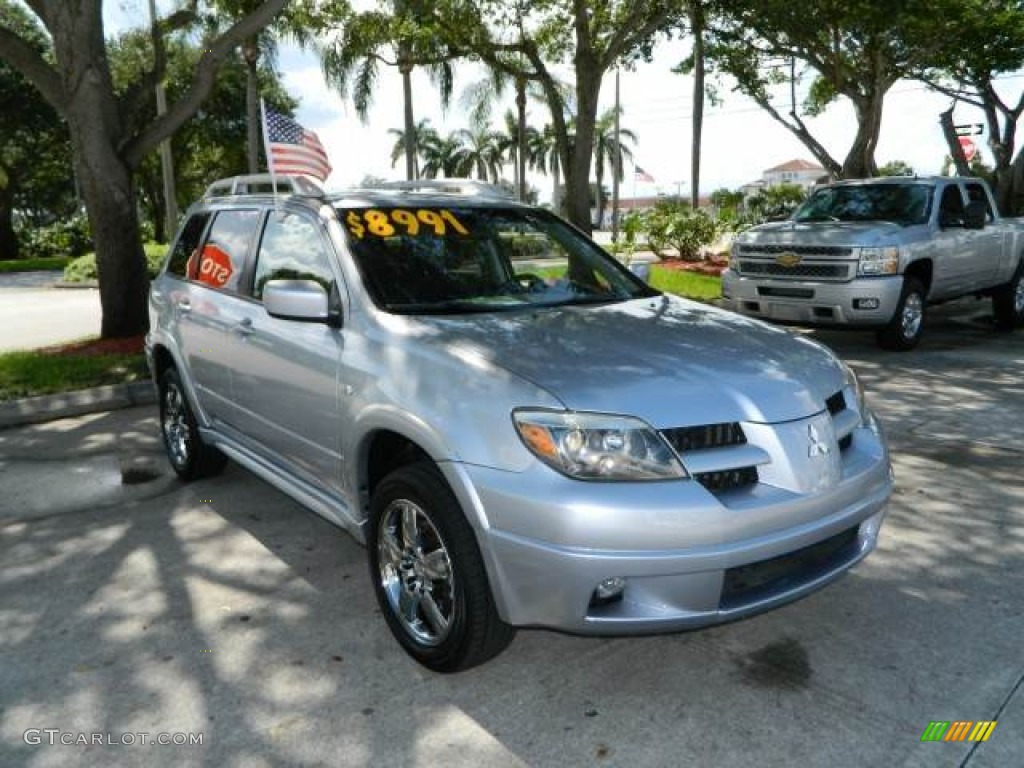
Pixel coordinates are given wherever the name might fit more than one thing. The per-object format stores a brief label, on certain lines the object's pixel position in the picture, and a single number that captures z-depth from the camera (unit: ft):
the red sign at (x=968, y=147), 72.40
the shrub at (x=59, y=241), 115.34
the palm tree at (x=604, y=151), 253.03
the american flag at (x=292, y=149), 25.88
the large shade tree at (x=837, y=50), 56.35
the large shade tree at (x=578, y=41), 46.52
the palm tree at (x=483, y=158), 233.35
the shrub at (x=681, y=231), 69.67
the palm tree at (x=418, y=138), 219.00
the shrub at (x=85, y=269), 66.49
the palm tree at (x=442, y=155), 240.53
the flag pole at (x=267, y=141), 23.87
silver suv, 8.83
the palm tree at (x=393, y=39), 51.65
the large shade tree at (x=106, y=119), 30.53
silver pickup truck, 29.99
